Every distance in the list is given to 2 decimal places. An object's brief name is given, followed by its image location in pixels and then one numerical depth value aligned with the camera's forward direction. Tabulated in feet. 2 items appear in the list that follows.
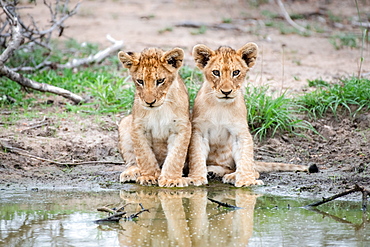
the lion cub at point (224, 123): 41.11
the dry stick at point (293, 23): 97.74
